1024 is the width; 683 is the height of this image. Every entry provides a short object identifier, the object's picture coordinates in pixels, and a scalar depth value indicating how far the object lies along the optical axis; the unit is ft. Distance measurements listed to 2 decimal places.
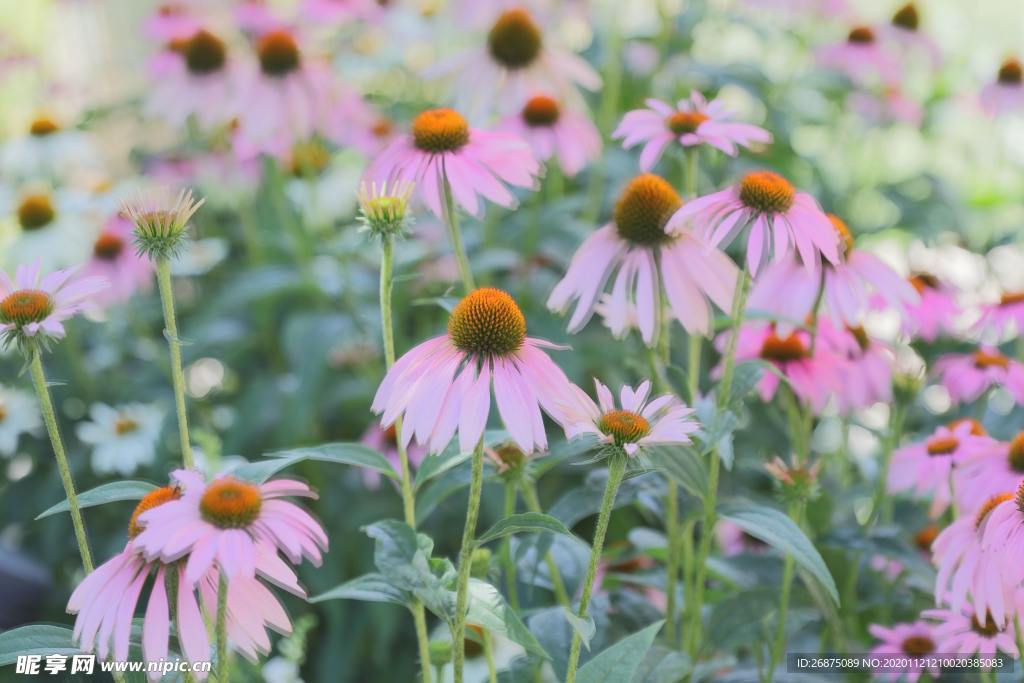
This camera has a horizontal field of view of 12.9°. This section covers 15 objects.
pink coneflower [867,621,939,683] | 6.60
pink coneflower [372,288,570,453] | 6.05
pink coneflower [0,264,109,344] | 6.09
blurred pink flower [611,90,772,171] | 6.46
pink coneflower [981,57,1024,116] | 9.81
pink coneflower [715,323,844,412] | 6.76
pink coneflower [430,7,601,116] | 7.61
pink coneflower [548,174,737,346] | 6.42
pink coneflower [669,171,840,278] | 6.27
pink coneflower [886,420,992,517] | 6.62
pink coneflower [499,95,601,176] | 7.53
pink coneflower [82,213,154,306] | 8.52
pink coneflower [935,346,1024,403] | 7.06
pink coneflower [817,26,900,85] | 10.16
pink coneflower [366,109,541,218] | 6.47
